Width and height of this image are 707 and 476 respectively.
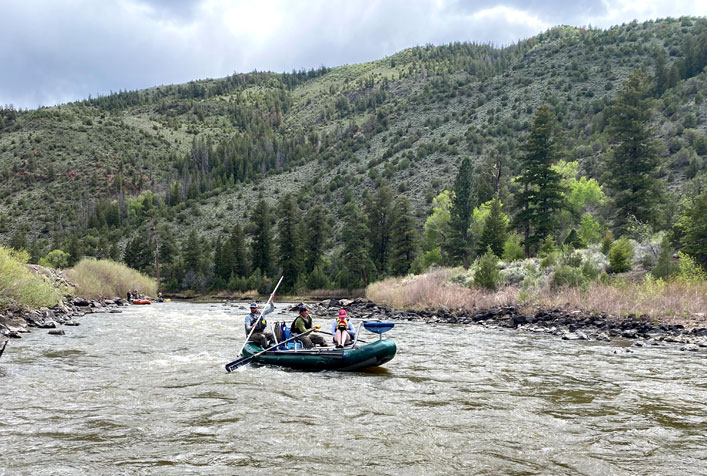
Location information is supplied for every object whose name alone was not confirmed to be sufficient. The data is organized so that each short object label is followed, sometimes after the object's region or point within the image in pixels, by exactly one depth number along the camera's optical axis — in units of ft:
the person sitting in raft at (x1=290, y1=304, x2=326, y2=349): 52.38
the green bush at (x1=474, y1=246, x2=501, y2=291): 105.25
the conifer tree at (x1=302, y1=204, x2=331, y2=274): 221.25
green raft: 44.93
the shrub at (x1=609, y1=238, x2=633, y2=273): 94.58
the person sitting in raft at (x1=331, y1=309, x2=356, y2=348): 48.96
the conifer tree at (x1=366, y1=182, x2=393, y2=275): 205.26
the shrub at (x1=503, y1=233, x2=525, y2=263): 135.05
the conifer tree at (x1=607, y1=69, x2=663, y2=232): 125.08
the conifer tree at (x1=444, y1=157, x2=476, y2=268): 174.29
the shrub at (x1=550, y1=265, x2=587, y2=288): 87.61
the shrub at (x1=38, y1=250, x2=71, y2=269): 247.29
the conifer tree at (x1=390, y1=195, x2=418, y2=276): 183.62
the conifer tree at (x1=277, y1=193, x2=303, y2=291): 220.64
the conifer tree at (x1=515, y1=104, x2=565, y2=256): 135.74
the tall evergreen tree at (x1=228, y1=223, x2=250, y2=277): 236.84
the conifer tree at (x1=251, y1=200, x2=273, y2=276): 234.17
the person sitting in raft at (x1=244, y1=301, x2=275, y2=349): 54.80
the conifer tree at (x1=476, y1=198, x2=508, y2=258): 147.02
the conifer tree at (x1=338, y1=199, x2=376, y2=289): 195.11
